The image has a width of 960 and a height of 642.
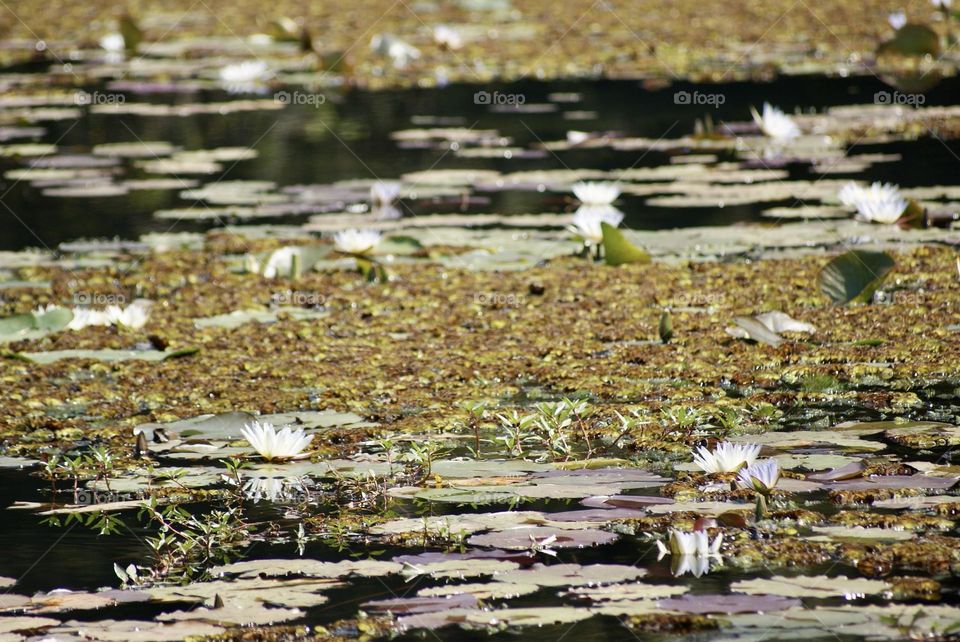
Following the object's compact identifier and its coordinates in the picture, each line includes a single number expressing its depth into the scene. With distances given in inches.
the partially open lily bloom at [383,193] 542.0
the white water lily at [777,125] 603.8
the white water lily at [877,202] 461.7
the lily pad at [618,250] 444.5
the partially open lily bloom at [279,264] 461.1
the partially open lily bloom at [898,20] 754.8
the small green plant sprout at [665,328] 361.1
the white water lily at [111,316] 399.9
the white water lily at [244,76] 832.3
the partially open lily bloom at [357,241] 459.5
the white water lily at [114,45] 987.9
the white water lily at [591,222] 460.4
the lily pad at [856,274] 384.5
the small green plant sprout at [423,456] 269.4
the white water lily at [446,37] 927.7
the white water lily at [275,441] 280.5
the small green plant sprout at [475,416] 286.5
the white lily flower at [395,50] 917.8
